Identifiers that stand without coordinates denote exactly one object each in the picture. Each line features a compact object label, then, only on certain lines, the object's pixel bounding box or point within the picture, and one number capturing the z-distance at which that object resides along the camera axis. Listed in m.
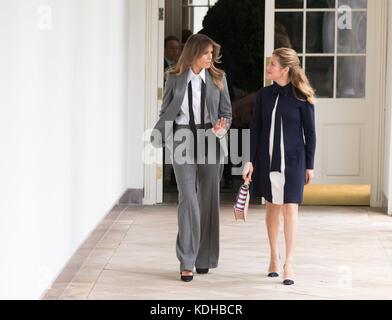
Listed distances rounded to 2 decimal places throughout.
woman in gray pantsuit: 11.57
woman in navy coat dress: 11.21
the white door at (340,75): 18.41
